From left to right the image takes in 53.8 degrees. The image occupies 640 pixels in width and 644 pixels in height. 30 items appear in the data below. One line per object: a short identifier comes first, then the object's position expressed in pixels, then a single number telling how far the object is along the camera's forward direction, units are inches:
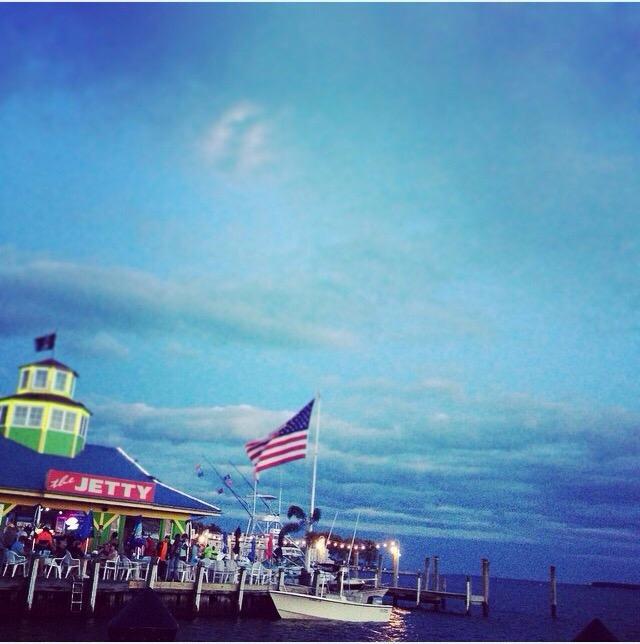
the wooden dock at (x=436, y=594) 2010.3
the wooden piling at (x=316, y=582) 1218.6
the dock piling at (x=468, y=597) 1979.5
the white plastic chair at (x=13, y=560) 928.9
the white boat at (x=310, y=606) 1200.8
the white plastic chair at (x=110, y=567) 1040.8
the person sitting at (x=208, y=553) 1244.5
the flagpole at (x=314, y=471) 1147.4
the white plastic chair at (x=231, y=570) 1242.0
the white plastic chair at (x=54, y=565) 971.9
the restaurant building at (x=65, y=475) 1135.0
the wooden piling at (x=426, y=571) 2299.7
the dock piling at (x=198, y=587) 1111.6
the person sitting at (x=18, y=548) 952.3
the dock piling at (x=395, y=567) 2166.6
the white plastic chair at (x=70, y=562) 989.2
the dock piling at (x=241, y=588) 1186.6
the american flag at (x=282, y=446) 987.9
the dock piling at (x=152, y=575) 1029.2
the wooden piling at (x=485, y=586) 2041.2
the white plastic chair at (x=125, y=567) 1056.6
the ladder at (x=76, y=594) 956.6
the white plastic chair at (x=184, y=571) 1132.5
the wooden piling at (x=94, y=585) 948.0
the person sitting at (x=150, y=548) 1131.9
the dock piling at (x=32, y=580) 897.2
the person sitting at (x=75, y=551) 1038.4
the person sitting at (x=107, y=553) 1050.1
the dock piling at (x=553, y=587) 2163.4
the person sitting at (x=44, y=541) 1024.2
